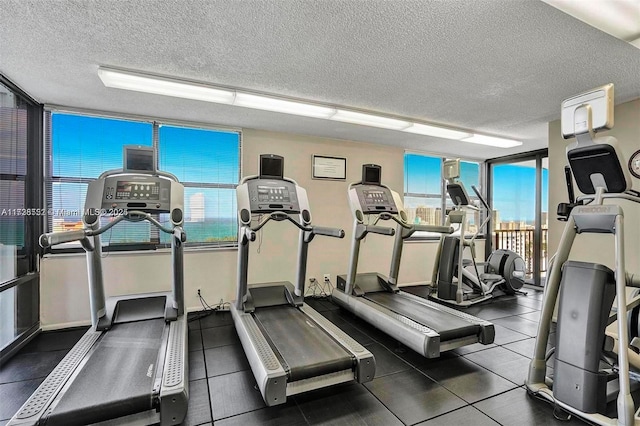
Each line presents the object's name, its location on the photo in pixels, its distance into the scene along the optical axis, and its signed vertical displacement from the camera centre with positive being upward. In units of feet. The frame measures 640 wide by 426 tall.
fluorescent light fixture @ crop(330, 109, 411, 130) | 12.67 +3.96
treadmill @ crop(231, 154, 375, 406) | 7.48 -3.80
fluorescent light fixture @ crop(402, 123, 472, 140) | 14.47 +3.91
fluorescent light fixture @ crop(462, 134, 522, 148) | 16.20 +3.81
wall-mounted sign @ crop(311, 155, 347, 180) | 16.62 +2.39
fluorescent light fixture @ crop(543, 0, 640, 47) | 5.78 +3.95
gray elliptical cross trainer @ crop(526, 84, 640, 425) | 6.50 -1.73
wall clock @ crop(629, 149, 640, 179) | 11.07 +1.70
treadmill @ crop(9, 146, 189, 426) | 6.19 -3.80
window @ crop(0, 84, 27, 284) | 9.82 +1.00
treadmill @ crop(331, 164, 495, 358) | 9.74 -3.82
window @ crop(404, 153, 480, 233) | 20.08 +1.34
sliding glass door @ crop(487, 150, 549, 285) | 19.16 +0.21
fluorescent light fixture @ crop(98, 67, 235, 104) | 9.09 +4.00
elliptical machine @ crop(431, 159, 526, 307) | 15.70 -3.23
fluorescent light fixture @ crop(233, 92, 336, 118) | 10.98 +4.01
